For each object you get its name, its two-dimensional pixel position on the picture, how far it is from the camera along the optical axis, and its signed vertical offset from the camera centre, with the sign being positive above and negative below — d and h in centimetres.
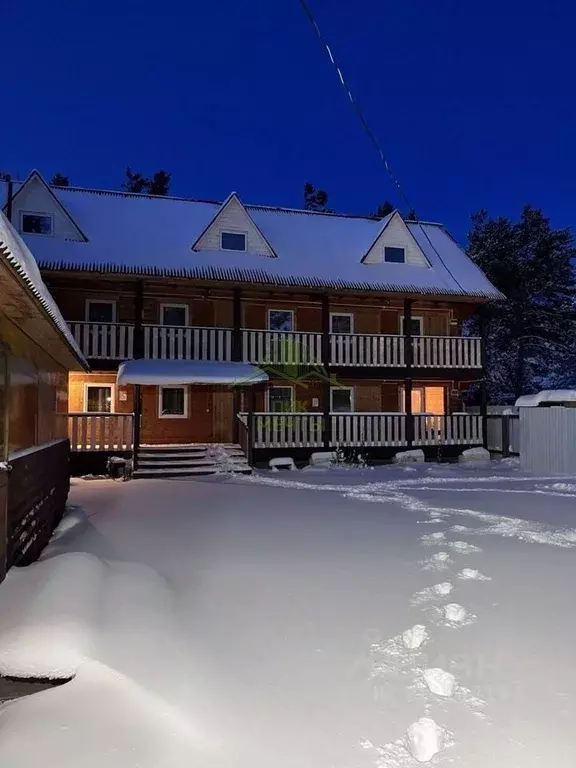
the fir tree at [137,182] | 3244 +1308
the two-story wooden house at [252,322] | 1559 +266
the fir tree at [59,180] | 3019 +1232
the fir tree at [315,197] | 3338 +1256
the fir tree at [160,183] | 3139 +1261
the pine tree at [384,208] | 3601 +1303
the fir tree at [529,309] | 2933 +507
